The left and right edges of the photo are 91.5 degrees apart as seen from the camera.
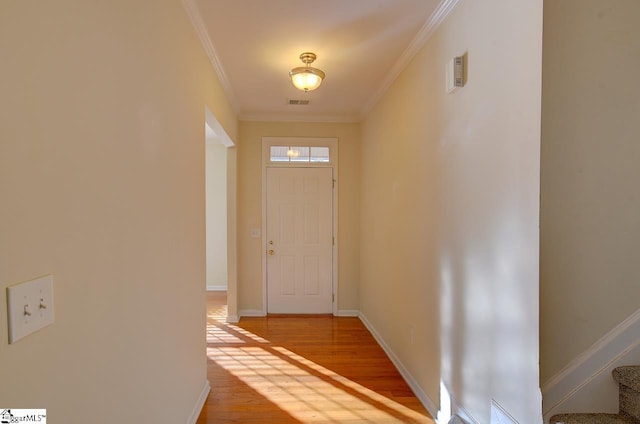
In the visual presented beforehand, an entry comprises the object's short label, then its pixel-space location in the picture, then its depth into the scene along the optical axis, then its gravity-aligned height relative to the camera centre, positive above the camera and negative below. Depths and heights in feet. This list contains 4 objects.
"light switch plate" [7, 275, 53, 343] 2.29 -0.78
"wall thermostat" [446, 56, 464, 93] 5.81 +2.50
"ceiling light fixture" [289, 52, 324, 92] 8.39 +3.56
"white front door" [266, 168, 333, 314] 14.20 -1.67
